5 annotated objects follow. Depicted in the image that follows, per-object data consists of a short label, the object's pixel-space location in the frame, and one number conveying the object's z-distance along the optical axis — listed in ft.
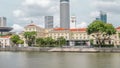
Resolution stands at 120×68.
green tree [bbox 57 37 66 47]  245.70
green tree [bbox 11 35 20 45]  265.85
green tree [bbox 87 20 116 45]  200.78
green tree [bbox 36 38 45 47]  234.03
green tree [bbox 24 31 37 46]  253.31
